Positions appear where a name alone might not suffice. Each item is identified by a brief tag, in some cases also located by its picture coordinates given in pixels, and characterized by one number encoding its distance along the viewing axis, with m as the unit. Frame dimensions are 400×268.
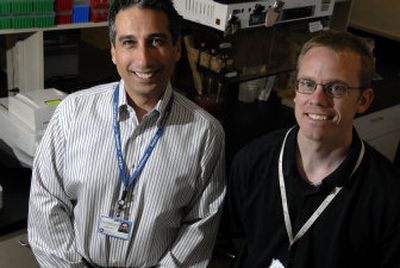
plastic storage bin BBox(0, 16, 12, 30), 1.81
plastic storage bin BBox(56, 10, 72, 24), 1.96
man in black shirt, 1.20
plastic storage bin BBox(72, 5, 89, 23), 1.99
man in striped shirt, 1.40
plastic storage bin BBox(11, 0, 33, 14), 1.81
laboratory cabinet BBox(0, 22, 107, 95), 1.97
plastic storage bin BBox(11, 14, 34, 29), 1.84
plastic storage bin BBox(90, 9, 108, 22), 2.05
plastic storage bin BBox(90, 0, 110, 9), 2.03
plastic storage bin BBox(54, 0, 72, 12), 1.92
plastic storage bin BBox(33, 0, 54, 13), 1.86
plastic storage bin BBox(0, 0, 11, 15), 1.78
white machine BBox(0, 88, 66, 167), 1.77
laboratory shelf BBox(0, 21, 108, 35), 1.86
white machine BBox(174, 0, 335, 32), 1.97
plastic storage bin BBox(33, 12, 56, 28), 1.89
